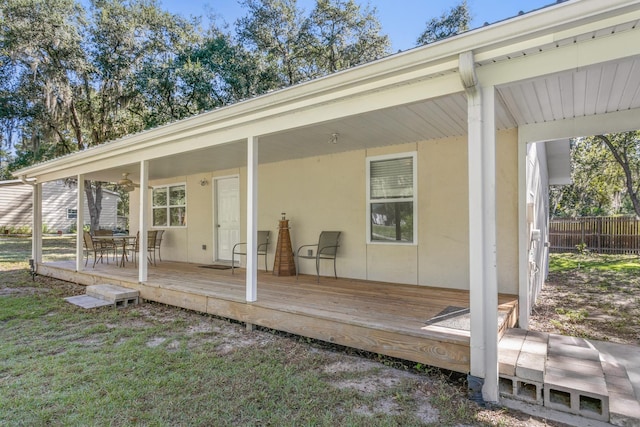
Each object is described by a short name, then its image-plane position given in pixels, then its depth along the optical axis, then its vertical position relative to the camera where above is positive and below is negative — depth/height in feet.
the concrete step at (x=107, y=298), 16.75 -3.76
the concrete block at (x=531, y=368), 8.02 -3.43
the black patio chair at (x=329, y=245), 18.34 -1.26
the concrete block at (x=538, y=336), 10.27 -3.46
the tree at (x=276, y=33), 44.78 +24.02
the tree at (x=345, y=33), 44.42 +23.93
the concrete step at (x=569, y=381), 7.36 -3.64
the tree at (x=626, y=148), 35.04 +7.85
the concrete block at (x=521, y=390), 8.00 -3.96
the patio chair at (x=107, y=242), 24.85 -1.46
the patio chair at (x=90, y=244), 23.05 -1.48
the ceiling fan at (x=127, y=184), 22.75 +2.50
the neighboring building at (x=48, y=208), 65.26 +2.82
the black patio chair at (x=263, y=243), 21.57 -1.33
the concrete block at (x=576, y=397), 7.36 -3.84
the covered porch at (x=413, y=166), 7.92 +2.69
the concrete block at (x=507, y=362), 8.37 -3.44
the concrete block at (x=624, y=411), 6.99 -3.87
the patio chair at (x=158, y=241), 26.23 -1.46
